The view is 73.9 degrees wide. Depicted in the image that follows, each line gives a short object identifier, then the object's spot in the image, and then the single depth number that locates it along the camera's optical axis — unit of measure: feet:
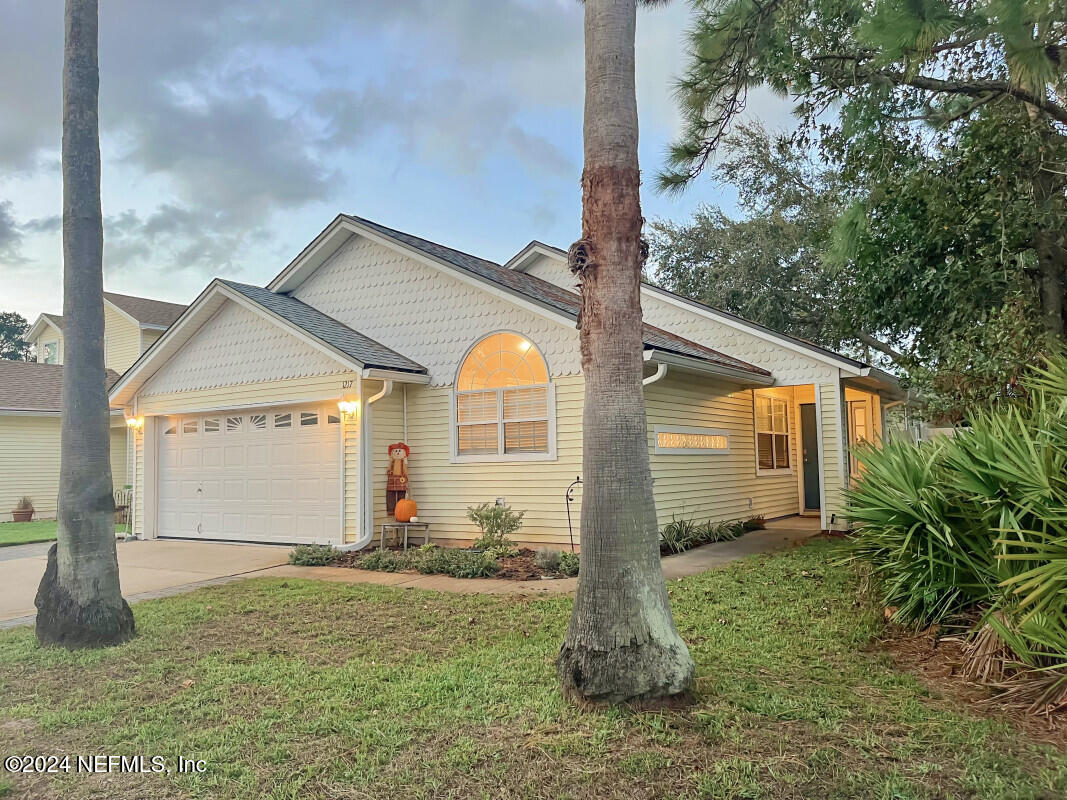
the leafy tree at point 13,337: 158.64
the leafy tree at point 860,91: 25.76
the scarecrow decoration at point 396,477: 39.17
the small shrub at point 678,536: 35.88
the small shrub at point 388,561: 32.35
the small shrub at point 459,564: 30.17
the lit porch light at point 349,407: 37.60
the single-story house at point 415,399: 37.14
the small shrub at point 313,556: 34.83
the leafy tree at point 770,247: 74.49
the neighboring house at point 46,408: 63.82
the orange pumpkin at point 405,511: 37.91
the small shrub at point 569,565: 29.76
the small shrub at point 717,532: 39.50
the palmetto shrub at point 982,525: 13.75
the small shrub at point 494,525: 34.12
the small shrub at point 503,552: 33.45
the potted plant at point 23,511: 63.21
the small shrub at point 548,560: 30.76
